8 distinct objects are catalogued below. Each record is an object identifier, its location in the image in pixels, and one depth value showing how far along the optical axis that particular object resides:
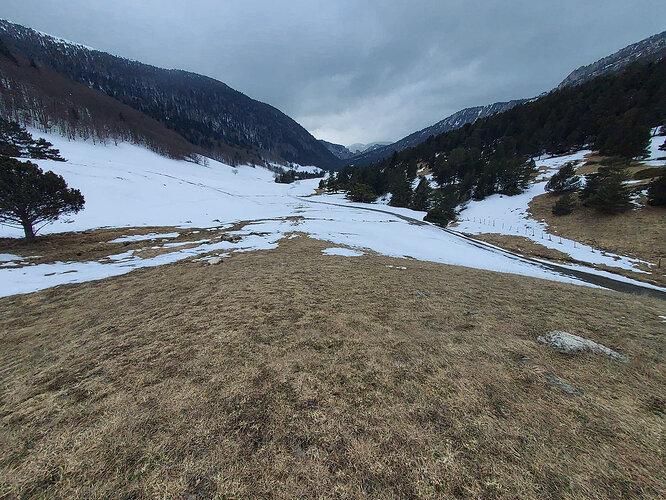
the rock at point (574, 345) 4.70
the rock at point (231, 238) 17.64
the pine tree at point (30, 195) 13.46
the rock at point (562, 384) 3.68
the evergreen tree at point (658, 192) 25.98
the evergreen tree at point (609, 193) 28.03
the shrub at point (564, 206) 33.28
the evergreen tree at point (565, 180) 38.59
